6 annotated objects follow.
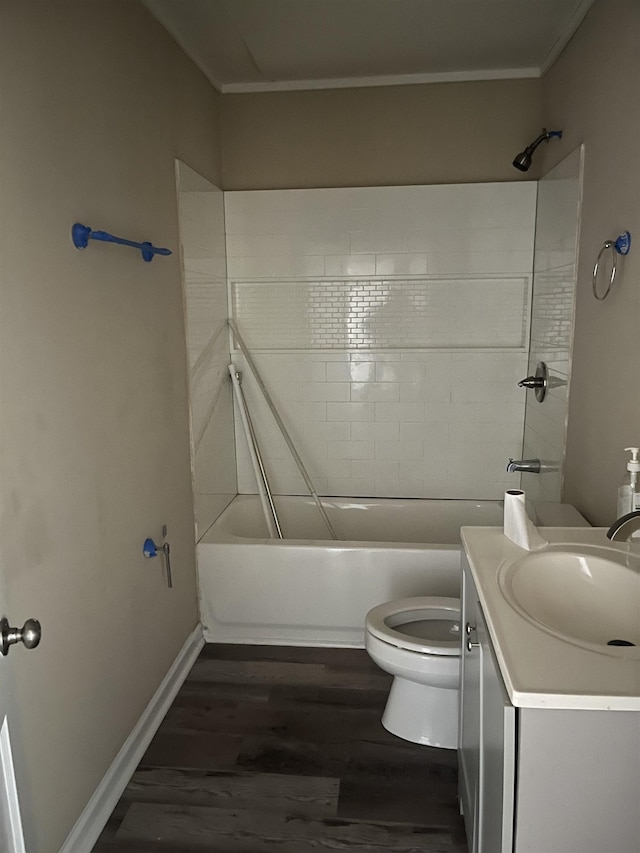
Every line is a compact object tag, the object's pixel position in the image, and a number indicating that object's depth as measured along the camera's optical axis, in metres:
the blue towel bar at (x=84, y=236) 1.80
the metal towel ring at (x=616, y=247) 1.95
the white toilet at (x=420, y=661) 2.17
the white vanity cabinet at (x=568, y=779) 1.06
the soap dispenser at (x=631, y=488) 1.68
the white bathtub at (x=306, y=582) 2.88
